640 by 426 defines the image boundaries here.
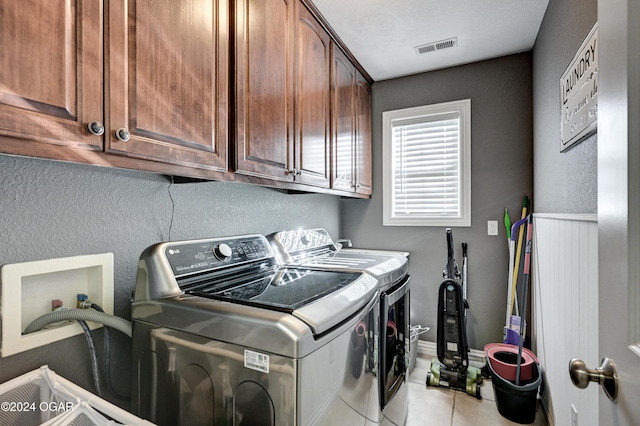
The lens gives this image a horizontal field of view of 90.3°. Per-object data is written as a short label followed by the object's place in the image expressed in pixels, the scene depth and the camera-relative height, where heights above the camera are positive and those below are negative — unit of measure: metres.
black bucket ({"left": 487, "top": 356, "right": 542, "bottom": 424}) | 1.84 -1.11
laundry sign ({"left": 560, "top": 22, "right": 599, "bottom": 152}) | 1.16 +0.48
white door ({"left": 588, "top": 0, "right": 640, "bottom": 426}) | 0.53 +0.02
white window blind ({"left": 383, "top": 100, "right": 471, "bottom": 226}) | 2.67 +0.40
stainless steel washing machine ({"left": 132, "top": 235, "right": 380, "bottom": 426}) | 0.84 -0.40
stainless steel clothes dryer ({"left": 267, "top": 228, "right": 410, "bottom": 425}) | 1.43 -0.45
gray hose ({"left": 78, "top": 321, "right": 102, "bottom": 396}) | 1.06 -0.49
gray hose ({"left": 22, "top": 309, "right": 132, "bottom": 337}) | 0.95 -0.34
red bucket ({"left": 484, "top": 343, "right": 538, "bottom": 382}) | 1.95 -0.95
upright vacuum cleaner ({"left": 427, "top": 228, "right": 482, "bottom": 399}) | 2.19 -0.89
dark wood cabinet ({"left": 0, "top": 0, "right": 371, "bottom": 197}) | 0.69 +0.38
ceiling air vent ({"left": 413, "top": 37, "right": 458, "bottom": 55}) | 2.27 +1.21
